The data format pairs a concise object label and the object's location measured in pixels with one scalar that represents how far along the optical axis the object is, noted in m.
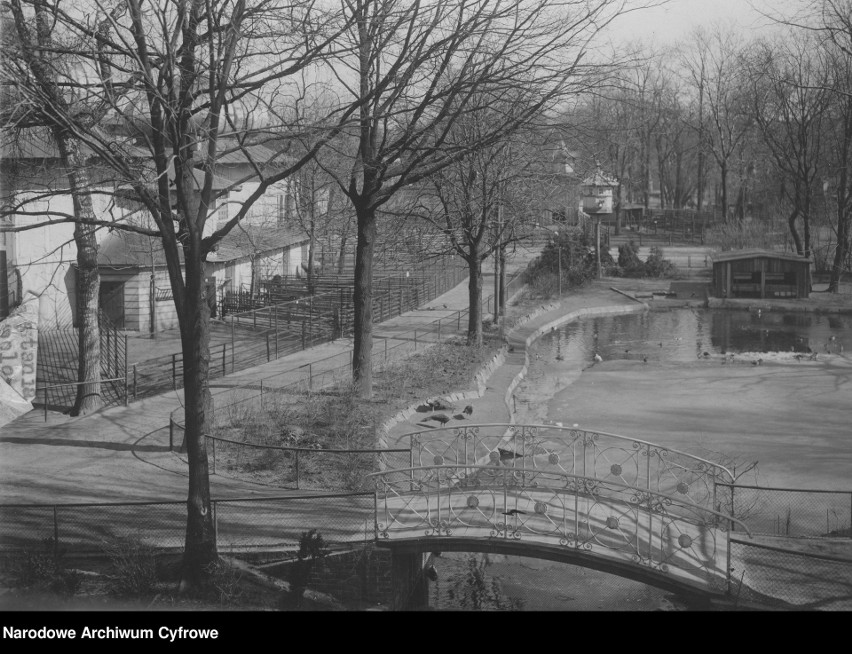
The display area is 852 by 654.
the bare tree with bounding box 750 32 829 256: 55.81
